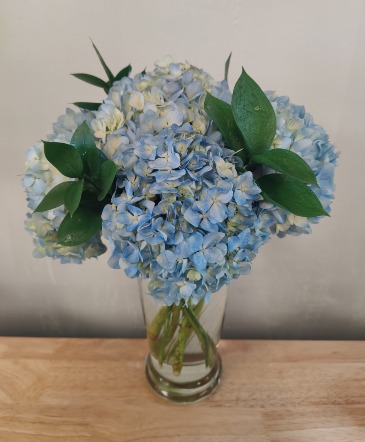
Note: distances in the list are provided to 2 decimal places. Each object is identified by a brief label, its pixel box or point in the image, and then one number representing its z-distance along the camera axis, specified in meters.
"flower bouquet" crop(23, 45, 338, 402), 0.48
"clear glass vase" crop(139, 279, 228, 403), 0.68
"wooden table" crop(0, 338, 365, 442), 0.72
